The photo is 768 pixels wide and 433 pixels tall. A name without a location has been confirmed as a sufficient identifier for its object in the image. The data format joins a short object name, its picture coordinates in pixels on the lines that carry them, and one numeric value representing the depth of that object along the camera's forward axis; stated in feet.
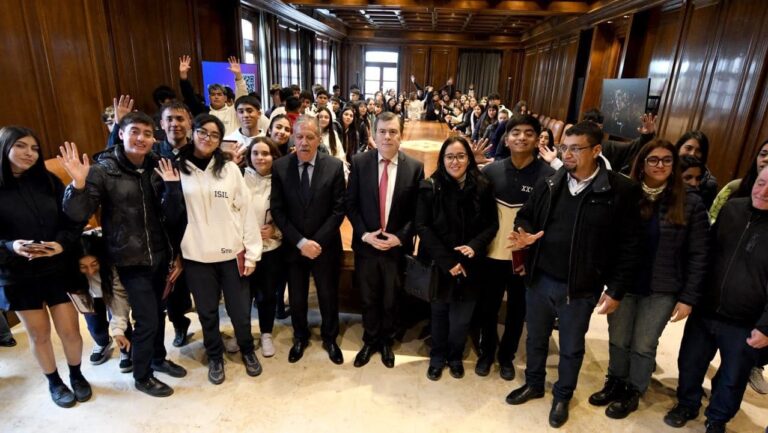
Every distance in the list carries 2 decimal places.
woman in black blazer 7.26
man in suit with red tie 7.77
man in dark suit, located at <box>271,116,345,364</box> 7.81
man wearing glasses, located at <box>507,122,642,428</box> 6.19
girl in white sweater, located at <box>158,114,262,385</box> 7.04
